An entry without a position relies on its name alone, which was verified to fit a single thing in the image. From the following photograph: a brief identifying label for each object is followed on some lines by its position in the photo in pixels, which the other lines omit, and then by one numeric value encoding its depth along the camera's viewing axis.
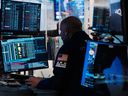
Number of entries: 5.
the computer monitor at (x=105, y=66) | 2.62
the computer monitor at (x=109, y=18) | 2.84
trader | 3.31
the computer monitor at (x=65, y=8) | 4.72
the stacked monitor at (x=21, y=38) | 3.76
